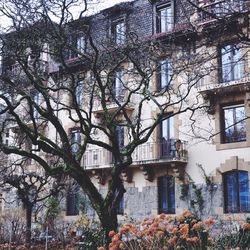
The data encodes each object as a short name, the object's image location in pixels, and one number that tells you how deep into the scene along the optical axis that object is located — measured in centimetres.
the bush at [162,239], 865
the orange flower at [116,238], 849
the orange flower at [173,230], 864
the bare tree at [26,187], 1967
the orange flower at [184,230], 841
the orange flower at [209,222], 865
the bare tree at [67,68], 1384
